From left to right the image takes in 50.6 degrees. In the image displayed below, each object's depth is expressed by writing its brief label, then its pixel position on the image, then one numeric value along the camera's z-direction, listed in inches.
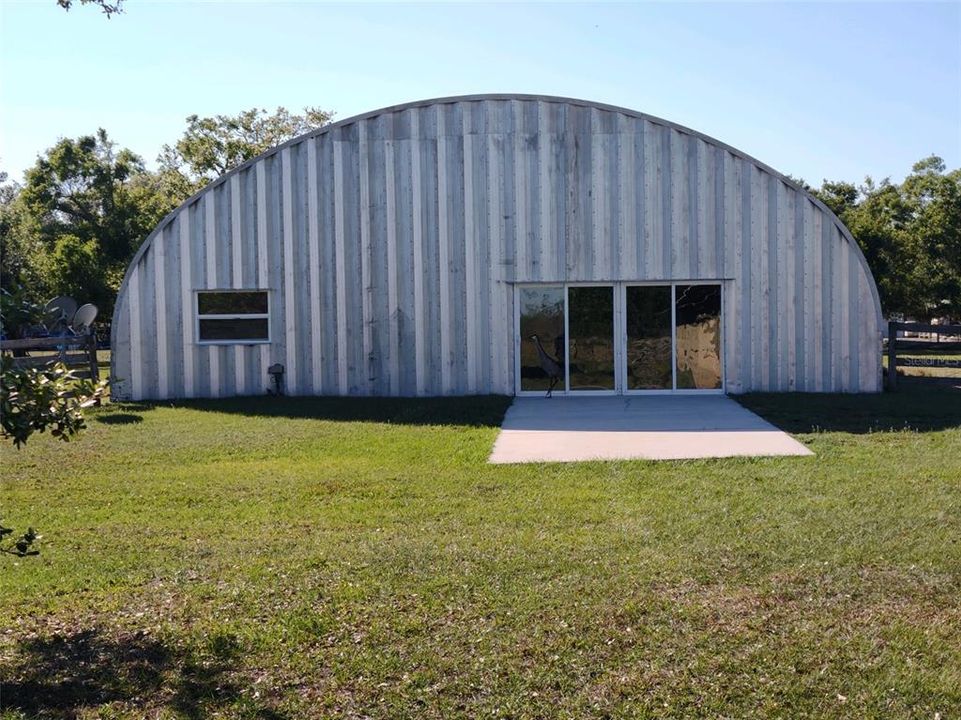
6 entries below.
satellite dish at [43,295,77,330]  805.0
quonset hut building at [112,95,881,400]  700.0
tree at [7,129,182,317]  1360.7
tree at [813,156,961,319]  1459.2
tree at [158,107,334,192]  1662.2
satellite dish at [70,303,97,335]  815.7
